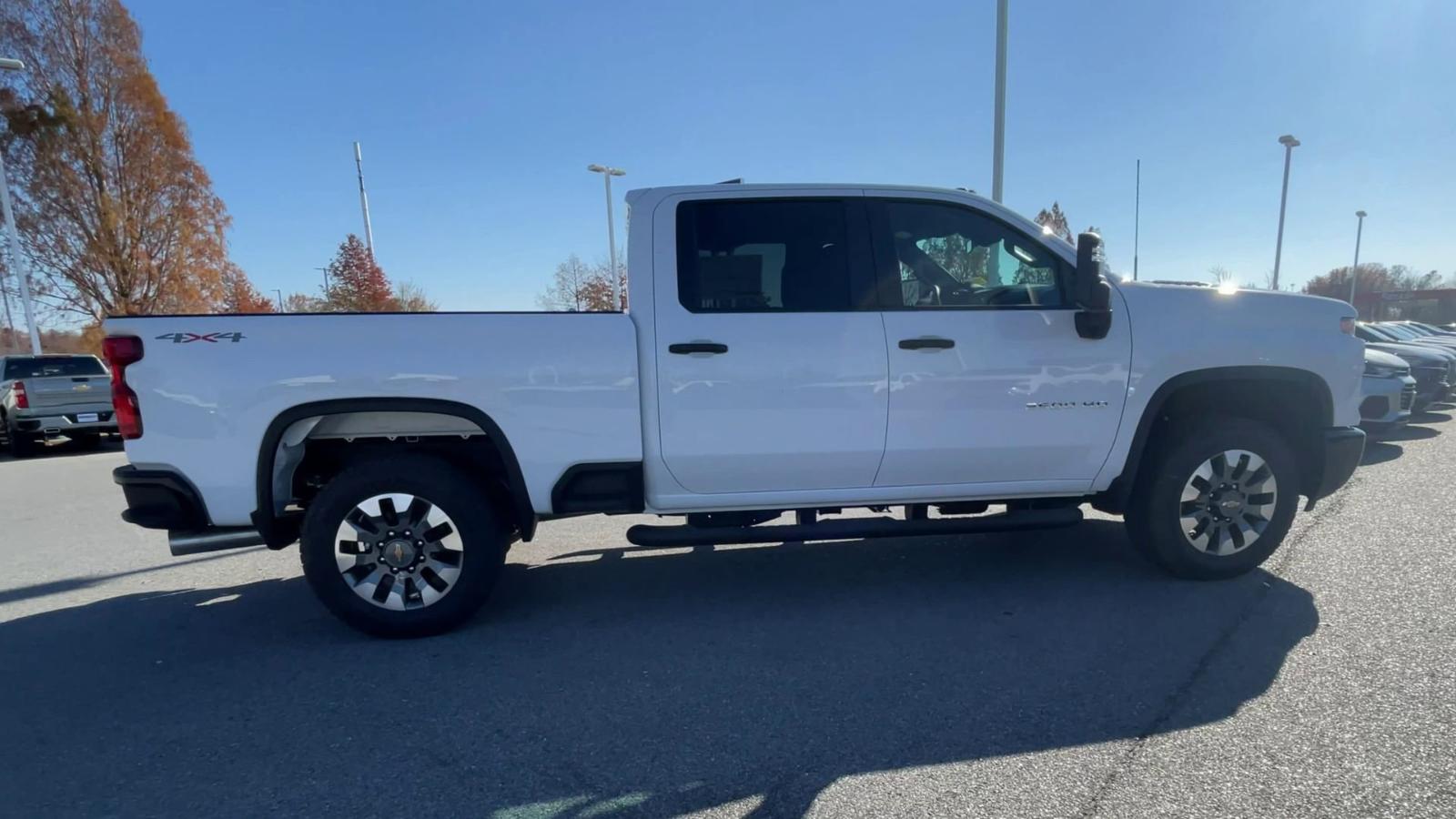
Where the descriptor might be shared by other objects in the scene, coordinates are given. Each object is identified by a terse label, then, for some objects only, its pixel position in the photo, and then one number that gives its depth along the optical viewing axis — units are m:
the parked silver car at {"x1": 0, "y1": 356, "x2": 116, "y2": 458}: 11.39
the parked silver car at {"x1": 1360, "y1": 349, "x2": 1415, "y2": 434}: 8.21
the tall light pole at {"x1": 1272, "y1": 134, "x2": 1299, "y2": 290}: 22.84
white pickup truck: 3.32
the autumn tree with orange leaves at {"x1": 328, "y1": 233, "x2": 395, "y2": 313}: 25.91
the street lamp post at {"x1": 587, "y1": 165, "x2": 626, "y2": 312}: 23.18
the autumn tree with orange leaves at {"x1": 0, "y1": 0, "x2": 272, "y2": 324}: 20.16
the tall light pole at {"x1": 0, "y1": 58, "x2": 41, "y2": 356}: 16.94
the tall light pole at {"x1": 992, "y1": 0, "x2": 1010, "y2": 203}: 10.55
